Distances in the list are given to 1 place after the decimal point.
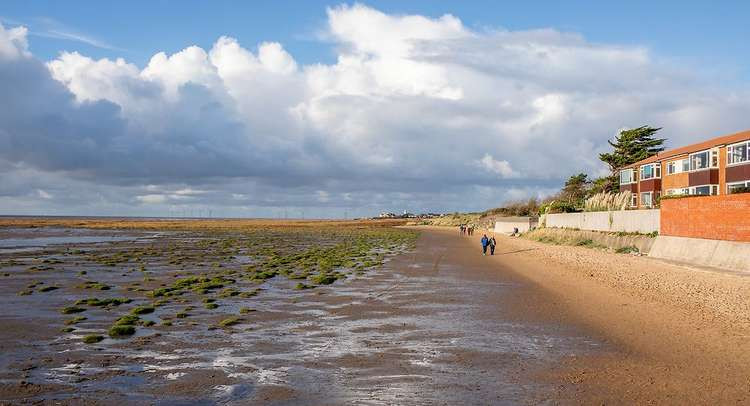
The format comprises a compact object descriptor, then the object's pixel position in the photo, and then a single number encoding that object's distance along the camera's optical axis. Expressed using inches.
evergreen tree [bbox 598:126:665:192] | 3253.0
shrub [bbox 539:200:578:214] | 2876.5
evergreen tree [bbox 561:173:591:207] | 3878.0
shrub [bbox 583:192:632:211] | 2012.8
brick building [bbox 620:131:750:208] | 1674.5
